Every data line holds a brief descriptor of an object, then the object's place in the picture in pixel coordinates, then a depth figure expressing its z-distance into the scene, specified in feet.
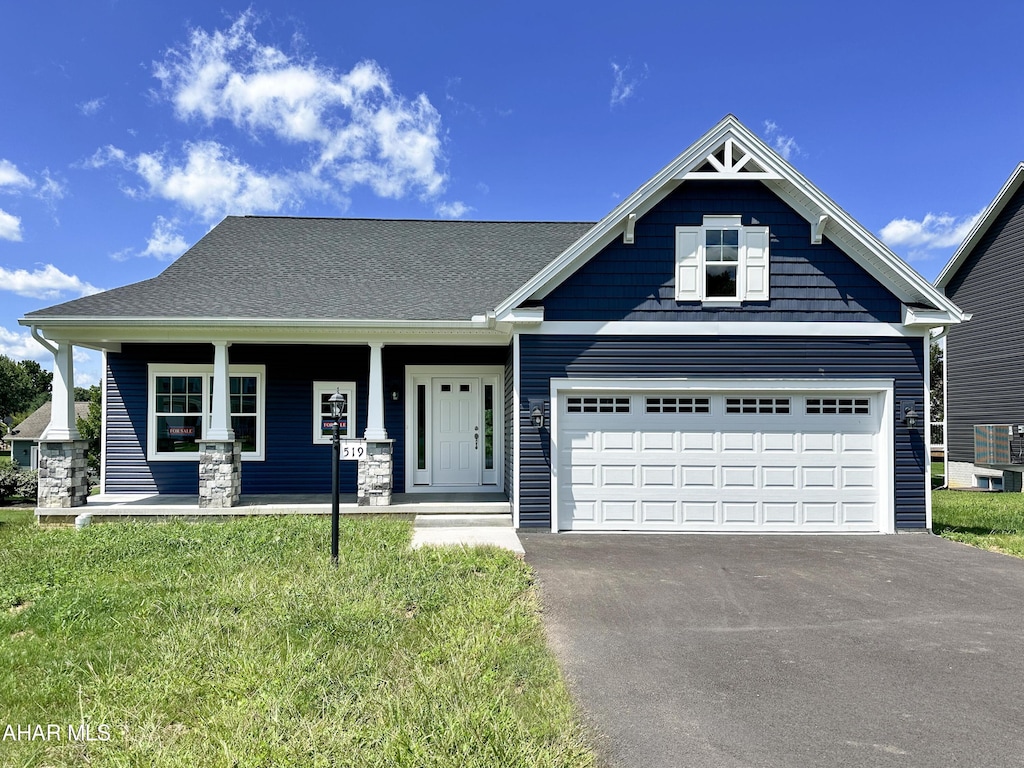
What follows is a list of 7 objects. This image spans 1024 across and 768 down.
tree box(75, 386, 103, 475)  63.26
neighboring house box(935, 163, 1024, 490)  51.98
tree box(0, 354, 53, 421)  180.86
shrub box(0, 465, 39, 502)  57.62
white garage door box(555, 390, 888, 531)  29.91
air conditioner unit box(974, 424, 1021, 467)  52.31
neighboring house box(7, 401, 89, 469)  112.88
